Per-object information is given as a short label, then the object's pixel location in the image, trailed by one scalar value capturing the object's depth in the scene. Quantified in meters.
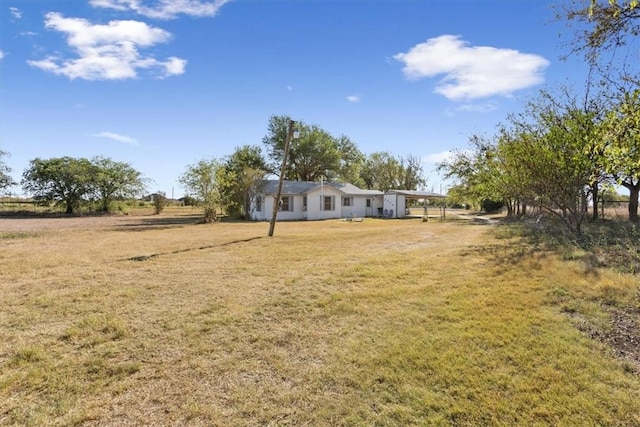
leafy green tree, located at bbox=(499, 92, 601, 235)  8.95
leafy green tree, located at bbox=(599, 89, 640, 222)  3.63
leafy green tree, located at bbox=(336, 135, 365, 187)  38.06
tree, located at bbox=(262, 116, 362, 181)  33.59
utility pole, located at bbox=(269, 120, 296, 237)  12.94
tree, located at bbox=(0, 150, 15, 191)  30.22
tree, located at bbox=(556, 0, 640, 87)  4.20
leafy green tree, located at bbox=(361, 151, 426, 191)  54.44
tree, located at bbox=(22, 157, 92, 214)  33.84
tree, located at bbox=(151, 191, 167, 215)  35.77
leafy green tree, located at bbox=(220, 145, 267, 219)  24.83
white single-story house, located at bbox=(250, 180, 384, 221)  25.47
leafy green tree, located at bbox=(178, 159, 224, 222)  22.44
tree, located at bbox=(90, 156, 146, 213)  35.28
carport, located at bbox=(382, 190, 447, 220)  31.30
